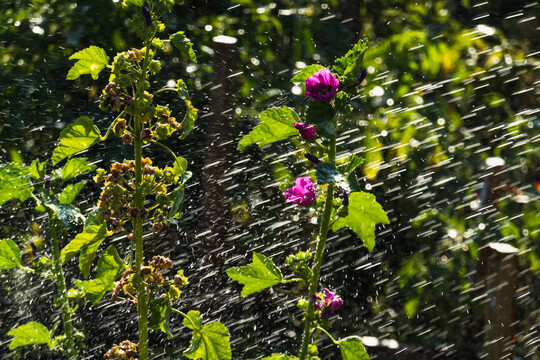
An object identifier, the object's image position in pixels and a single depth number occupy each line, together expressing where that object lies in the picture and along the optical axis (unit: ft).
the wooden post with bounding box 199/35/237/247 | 18.97
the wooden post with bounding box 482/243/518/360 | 16.85
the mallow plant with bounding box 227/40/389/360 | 13.96
